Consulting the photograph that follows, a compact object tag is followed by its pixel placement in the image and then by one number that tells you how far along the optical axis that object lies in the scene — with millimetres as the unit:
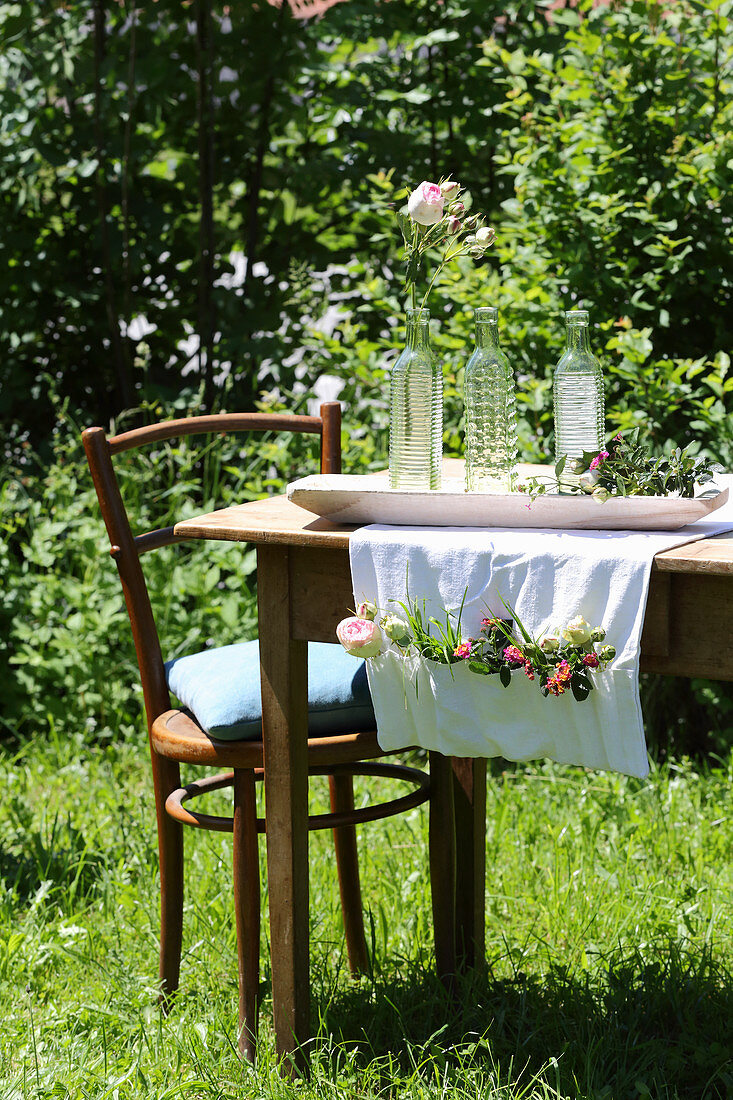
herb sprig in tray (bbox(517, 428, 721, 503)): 3498
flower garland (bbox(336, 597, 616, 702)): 3371
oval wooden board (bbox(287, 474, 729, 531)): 3459
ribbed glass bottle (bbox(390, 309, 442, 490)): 3649
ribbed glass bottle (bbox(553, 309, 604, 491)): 3623
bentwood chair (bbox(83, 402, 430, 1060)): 3757
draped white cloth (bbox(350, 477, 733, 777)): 3369
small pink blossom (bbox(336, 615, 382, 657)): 3485
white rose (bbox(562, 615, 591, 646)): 3367
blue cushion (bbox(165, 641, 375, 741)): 3746
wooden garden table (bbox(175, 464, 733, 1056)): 3368
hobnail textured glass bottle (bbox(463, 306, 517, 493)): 3645
